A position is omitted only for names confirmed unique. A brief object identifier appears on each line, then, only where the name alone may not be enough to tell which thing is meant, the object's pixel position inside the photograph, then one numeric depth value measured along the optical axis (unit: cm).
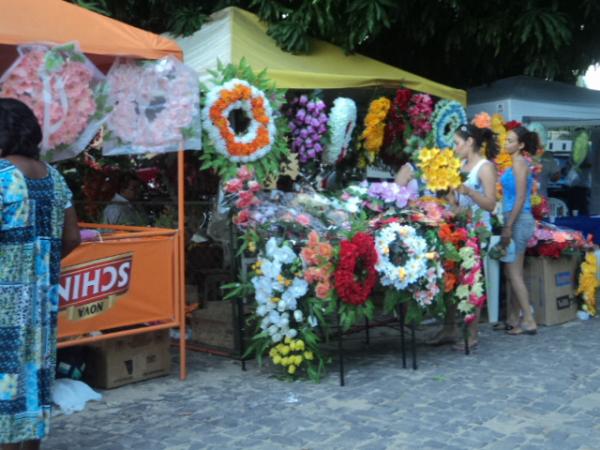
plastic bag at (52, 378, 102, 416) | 489
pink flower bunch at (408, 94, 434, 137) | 777
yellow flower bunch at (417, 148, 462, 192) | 564
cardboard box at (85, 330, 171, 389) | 537
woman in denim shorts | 693
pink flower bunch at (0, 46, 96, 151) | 465
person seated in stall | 757
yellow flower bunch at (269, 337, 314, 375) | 536
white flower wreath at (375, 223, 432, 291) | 533
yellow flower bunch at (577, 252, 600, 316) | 782
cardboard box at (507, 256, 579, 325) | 750
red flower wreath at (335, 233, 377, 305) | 509
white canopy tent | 857
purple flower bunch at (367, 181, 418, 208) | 568
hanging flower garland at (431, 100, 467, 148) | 781
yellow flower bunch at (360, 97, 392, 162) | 760
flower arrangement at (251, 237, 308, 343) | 524
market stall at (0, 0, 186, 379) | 477
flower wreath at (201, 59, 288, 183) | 563
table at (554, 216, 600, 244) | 942
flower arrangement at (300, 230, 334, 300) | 511
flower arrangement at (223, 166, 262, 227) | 557
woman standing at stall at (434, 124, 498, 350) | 623
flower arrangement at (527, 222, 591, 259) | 745
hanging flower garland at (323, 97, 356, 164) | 703
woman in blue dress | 335
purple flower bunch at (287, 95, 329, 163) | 704
